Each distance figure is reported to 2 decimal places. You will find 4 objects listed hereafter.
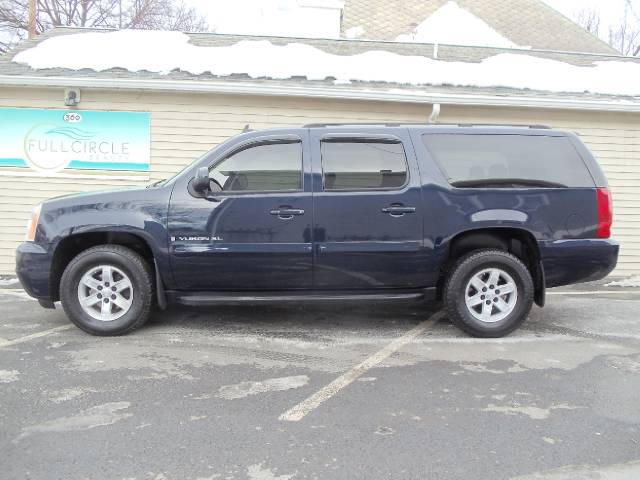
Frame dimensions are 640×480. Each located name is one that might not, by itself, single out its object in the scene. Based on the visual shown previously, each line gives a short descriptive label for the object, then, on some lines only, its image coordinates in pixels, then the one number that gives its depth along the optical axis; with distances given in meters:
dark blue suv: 5.02
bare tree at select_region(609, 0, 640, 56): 26.31
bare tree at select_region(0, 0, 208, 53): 24.19
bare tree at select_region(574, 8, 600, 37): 29.89
